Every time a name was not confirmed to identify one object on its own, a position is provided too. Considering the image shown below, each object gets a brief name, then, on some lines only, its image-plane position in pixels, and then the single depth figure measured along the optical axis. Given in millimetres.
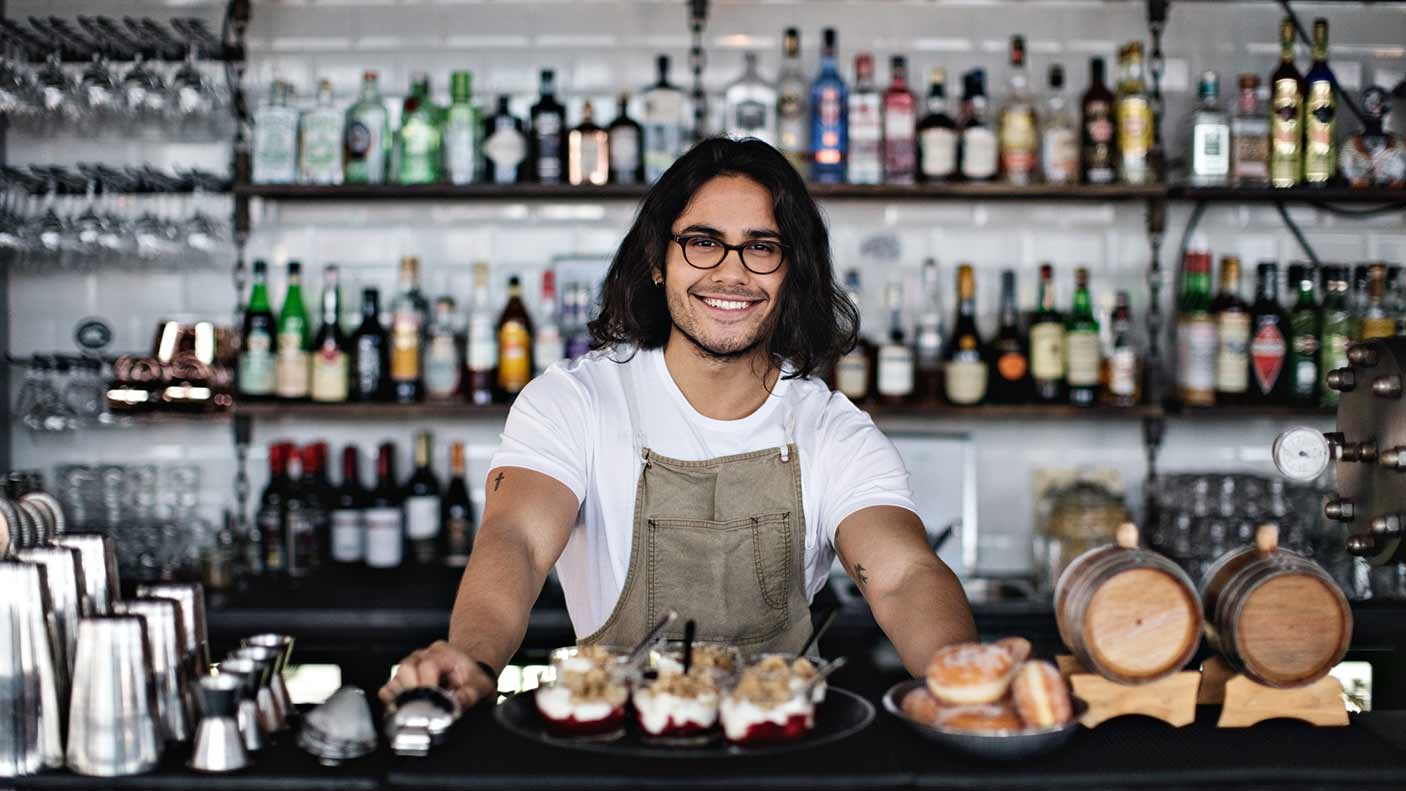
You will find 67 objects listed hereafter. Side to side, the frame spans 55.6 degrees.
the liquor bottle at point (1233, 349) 2803
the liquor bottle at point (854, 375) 2850
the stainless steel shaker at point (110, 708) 1134
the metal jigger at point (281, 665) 1252
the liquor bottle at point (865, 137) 2799
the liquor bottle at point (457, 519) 2951
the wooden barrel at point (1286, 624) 1298
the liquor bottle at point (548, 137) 2844
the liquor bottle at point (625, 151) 2859
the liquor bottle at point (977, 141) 2822
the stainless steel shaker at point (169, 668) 1181
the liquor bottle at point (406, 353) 2873
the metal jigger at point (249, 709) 1183
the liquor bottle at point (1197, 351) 2820
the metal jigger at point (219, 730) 1139
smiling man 1701
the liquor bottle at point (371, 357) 2895
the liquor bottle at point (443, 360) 2871
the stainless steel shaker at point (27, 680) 1150
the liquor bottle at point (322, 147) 2846
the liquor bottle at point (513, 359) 2875
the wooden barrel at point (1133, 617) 1262
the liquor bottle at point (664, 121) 2863
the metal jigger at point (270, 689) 1222
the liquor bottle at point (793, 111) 2838
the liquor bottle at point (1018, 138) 2826
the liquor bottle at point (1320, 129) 2783
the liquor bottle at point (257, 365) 2885
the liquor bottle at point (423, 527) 2912
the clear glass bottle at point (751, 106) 2871
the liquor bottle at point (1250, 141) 2793
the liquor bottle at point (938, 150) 2816
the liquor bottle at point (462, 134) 2863
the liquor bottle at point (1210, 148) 2820
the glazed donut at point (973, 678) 1169
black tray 1135
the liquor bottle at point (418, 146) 2855
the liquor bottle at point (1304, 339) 2812
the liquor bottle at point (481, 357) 2863
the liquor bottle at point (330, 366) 2861
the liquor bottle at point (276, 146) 2867
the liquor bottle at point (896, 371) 2850
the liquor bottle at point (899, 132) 2830
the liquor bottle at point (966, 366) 2846
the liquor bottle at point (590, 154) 2859
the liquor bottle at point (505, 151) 2848
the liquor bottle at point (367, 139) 2869
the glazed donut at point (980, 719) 1152
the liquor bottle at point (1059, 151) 2816
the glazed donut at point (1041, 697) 1153
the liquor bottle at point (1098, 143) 2818
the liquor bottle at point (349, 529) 2889
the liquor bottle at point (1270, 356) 2824
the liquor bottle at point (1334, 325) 2805
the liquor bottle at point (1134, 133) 2799
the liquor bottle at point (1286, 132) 2771
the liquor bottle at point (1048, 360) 2846
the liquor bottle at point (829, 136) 2809
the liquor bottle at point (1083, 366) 2834
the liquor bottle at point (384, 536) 2869
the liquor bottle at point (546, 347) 2863
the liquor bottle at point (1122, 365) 2828
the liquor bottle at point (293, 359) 2867
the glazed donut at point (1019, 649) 1205
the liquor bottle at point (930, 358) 2896
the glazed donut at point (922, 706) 1177
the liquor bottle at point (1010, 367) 2900
